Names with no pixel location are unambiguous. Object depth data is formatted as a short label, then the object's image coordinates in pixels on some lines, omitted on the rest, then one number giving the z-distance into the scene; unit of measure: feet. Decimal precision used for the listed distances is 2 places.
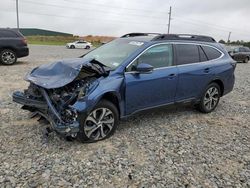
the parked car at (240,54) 52.00
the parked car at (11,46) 27.33
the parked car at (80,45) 87.09
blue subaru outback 9.00
